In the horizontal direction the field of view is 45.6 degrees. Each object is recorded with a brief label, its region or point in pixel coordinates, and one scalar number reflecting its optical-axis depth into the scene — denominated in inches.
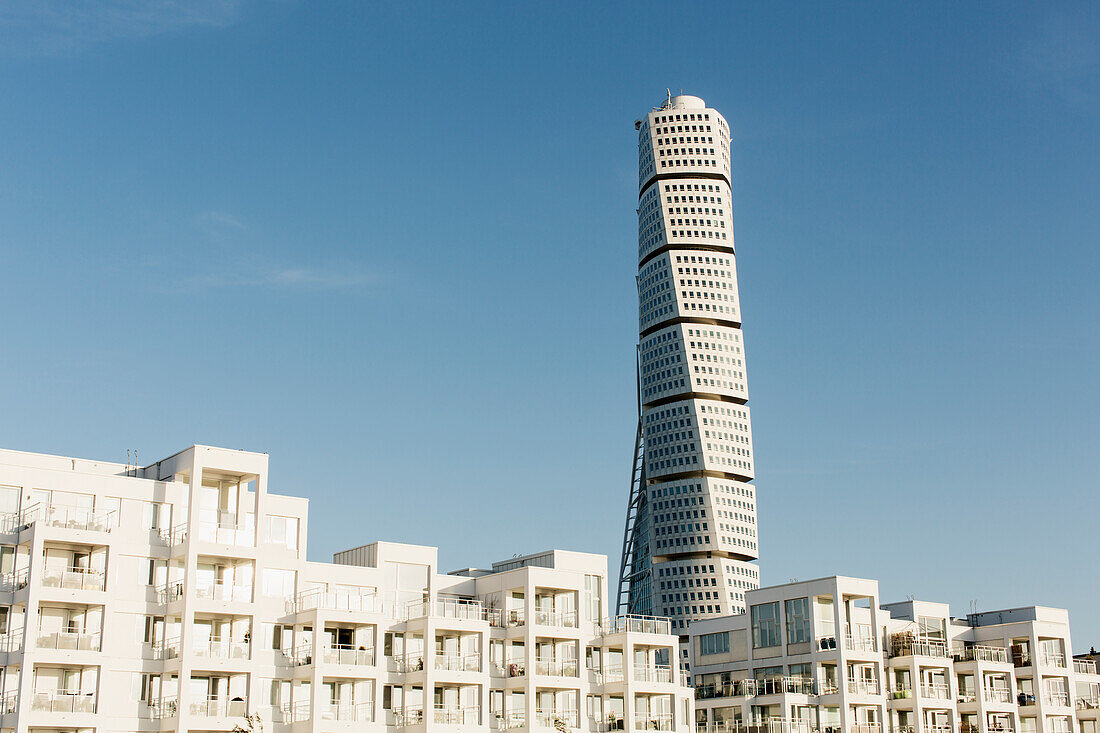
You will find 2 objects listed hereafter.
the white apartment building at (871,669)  3683.6
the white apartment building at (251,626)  2640.3
